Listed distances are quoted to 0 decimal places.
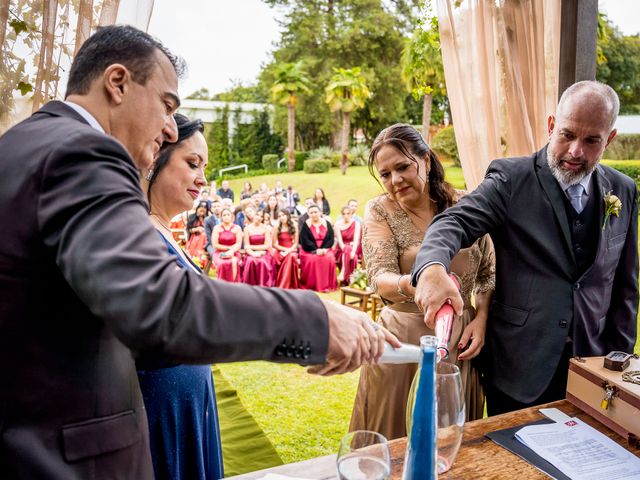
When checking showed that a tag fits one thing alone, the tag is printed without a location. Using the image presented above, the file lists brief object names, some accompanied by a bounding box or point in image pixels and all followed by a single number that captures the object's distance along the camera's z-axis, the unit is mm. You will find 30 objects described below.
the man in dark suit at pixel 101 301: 736
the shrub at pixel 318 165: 28312
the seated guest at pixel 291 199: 13890
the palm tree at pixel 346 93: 25886
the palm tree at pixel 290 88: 27672
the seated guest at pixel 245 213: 9372
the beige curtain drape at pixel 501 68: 2859
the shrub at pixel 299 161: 30750
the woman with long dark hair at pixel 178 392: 1647
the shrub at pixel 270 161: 30500
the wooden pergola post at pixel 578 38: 2713
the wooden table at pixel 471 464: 1222
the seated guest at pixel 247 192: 14488
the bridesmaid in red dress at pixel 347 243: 9172
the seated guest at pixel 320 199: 12094
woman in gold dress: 2182
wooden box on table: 1390
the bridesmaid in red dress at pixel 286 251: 8773
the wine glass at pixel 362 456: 939
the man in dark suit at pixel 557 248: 1852
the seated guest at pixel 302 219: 8929
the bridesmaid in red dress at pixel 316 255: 8758
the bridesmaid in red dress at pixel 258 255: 8602
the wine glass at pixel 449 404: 1080
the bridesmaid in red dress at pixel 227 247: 8477
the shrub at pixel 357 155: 29562
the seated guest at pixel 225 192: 13626
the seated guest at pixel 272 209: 11125
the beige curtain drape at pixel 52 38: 1860
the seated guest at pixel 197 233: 9641
